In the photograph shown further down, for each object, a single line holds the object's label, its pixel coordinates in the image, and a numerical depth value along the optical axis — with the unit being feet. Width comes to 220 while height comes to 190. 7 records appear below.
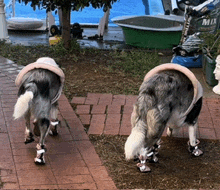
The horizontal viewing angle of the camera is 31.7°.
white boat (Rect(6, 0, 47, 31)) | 34.96
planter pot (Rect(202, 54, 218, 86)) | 20.72
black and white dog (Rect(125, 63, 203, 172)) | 11.80
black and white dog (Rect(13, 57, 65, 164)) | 11.93
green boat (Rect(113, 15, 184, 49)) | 28.53
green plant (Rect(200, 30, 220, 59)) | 21.71
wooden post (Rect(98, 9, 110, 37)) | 32.81
